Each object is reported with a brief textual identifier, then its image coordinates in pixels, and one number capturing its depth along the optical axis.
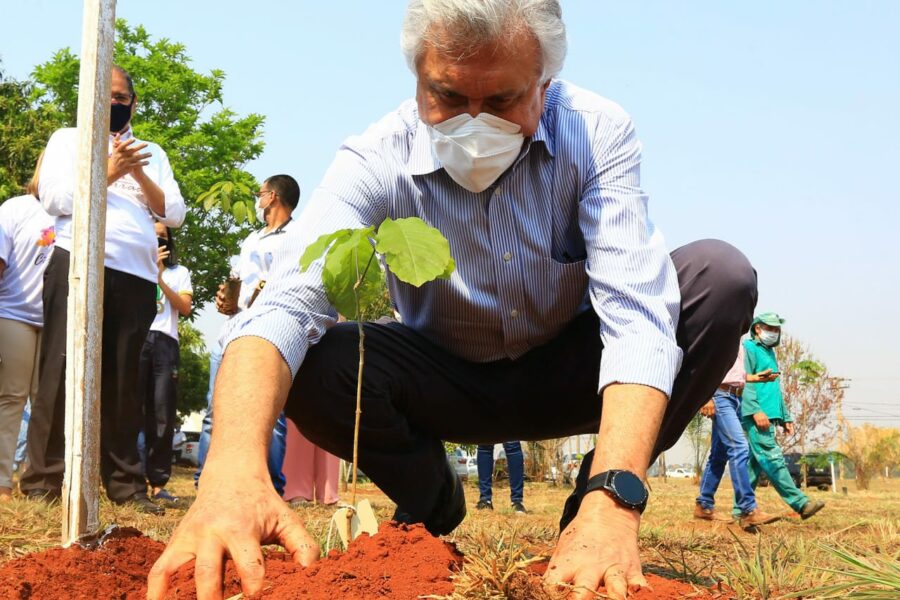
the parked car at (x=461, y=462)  21.42
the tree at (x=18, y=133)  21.80
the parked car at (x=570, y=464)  17.77
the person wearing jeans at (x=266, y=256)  6.72
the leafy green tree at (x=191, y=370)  27.41
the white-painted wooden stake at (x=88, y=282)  2.34
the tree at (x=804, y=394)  26.19
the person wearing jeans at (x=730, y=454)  7.75
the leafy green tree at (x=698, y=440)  22.45
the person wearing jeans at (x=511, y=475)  9.11
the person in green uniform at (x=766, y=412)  7.91
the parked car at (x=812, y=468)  26.88
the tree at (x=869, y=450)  27.62
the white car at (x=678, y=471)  60.00
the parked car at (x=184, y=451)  26.66
